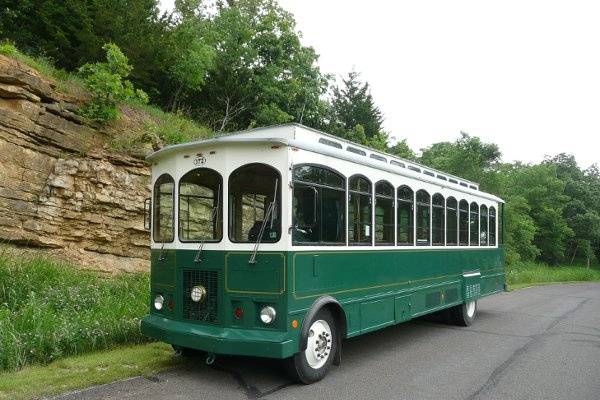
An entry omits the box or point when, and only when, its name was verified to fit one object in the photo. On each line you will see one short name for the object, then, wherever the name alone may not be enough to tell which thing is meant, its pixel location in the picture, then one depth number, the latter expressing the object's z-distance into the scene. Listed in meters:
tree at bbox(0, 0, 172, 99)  13.62
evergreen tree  36.59
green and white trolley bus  5.90
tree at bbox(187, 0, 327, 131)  19.86
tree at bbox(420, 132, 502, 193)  25.73
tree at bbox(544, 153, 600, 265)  45.25
